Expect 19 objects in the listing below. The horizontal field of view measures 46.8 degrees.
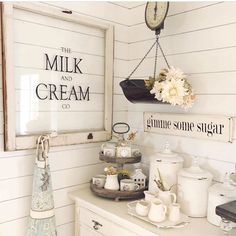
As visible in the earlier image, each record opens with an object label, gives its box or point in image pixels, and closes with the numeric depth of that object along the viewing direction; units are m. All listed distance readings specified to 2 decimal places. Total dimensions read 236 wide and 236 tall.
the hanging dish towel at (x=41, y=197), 1.29
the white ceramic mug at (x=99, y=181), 1.47
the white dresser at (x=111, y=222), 1.09
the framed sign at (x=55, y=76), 1.25
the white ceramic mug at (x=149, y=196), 1.23
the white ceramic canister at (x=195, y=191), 1.22
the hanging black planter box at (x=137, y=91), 1.38
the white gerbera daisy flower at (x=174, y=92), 1.23
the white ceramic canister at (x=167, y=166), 1.33
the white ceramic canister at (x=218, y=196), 1.11
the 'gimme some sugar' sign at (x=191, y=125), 1.25
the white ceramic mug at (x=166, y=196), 1.22
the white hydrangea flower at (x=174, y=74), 1.26
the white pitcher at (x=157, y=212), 1.13
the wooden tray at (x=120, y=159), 1.40
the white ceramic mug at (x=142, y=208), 1.19
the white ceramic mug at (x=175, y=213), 1.15
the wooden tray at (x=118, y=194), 1.38
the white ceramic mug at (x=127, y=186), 1.41
